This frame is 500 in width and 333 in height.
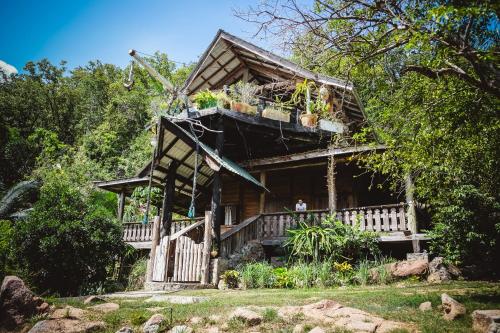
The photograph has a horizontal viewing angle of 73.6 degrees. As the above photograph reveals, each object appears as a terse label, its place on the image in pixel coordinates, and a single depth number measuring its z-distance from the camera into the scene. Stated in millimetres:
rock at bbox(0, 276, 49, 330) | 5246
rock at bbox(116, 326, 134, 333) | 4498
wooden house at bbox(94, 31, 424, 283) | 11336
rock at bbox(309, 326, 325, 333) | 3950
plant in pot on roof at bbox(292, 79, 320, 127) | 14292
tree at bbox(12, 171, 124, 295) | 10281
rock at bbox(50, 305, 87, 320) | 5241
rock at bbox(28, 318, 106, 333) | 4637
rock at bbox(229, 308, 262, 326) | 4555
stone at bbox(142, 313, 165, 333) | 4607
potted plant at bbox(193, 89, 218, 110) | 13523
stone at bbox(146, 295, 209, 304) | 6598
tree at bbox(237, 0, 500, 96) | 4619
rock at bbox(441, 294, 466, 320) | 4316
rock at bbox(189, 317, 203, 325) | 4811
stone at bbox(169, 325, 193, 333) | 4419
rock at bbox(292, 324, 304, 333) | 4158
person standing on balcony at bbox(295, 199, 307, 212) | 14271
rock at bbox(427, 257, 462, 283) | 9328
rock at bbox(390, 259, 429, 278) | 9750
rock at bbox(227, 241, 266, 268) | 11827
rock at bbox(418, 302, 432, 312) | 4910
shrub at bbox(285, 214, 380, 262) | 10984
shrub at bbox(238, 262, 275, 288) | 9820
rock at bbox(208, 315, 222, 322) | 4869
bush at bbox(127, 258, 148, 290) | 13211
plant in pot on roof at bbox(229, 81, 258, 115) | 13875
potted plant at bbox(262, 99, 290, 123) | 14250
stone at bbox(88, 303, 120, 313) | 5905
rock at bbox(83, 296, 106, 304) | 6662
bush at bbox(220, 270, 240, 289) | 10203
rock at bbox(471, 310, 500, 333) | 3668
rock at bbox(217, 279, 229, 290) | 10136
